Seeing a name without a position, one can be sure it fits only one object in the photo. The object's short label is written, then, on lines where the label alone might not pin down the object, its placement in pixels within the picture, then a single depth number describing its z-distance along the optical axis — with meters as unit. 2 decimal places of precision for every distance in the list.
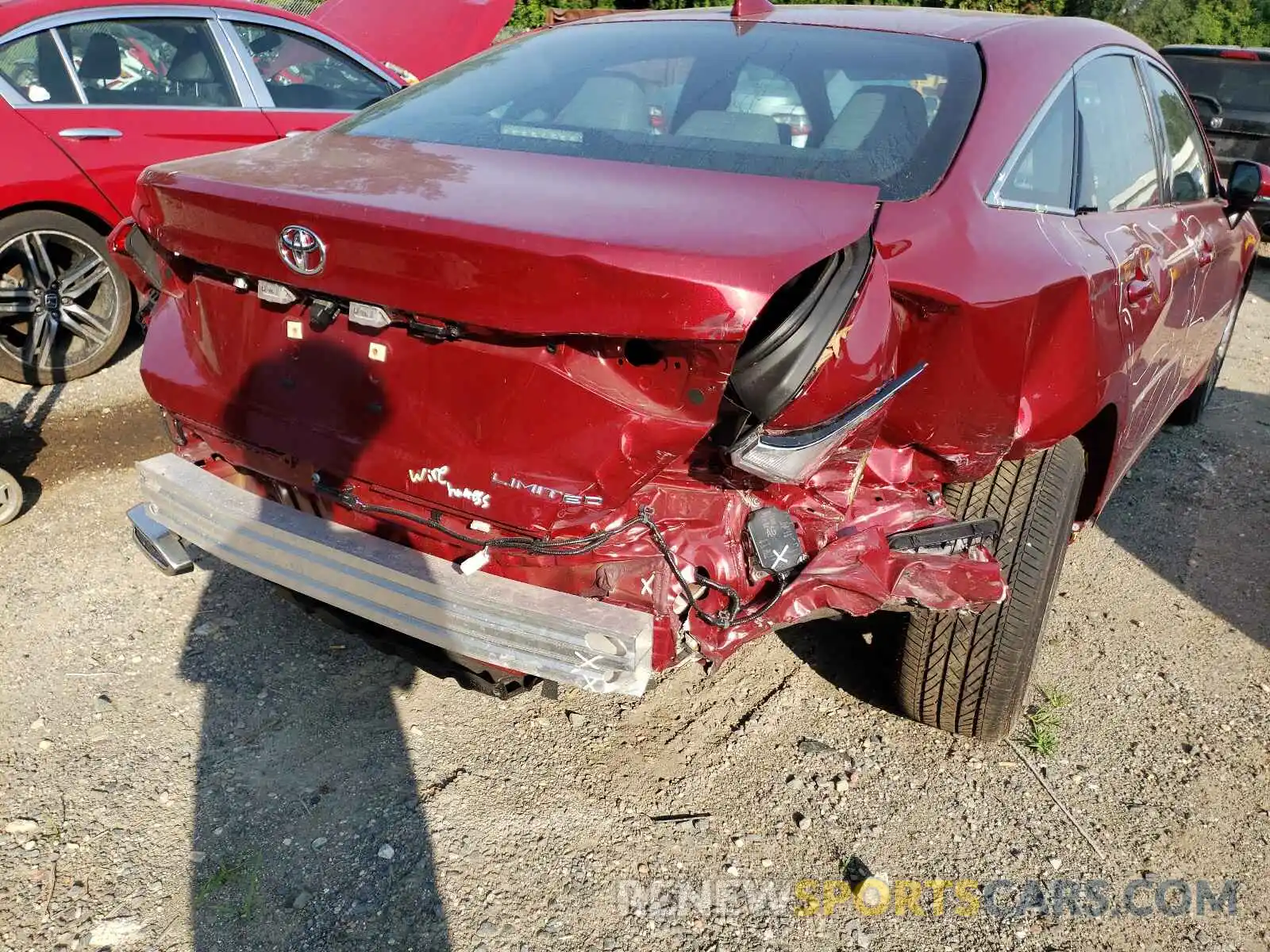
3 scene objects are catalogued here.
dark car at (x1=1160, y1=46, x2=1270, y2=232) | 8.43
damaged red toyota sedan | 1.79
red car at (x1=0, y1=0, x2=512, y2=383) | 4.47
